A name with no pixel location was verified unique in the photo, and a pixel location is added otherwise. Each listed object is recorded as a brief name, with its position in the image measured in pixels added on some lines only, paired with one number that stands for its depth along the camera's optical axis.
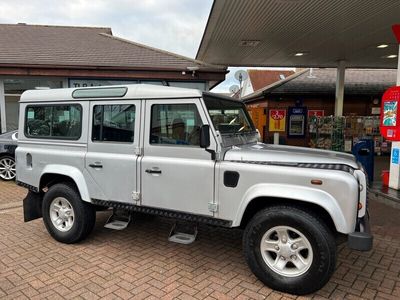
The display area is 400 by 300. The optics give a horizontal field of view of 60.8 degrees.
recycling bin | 8.32
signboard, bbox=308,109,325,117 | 16.12
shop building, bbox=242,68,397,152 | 15.96
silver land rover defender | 3.29
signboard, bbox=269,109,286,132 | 16.03
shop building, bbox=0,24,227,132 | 10.68
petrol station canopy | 8.12
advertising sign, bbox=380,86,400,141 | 7.39
